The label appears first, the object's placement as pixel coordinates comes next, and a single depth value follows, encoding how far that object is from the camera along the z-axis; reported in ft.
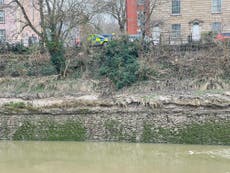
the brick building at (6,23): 119.21
